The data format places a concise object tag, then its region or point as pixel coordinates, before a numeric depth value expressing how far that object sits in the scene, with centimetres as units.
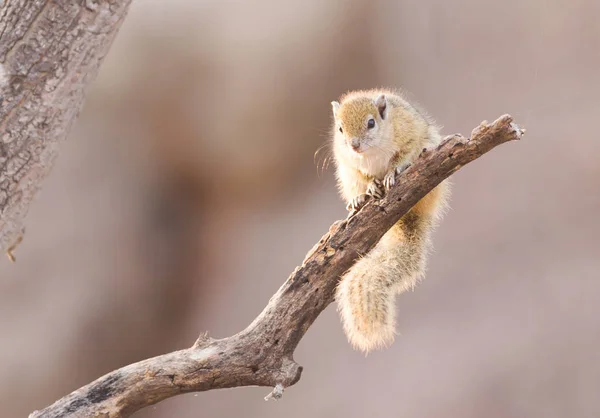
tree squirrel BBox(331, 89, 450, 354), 613
